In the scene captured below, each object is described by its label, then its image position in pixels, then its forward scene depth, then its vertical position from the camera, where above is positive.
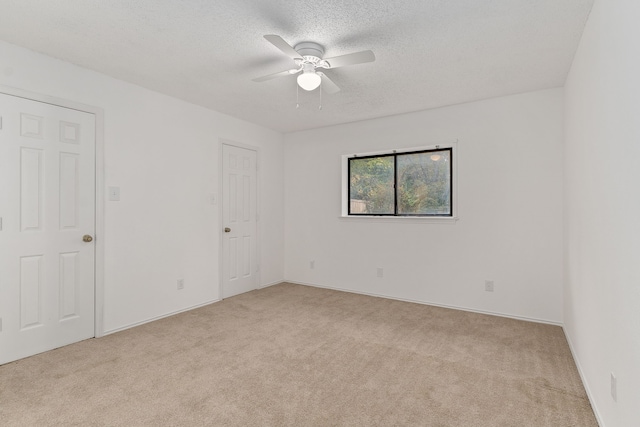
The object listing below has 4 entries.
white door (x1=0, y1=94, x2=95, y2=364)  2.55 -0.12
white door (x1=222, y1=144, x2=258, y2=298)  4.43 -0.10
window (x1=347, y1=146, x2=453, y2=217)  4.13 +0.43
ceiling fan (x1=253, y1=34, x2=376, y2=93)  2.30 +1.16
